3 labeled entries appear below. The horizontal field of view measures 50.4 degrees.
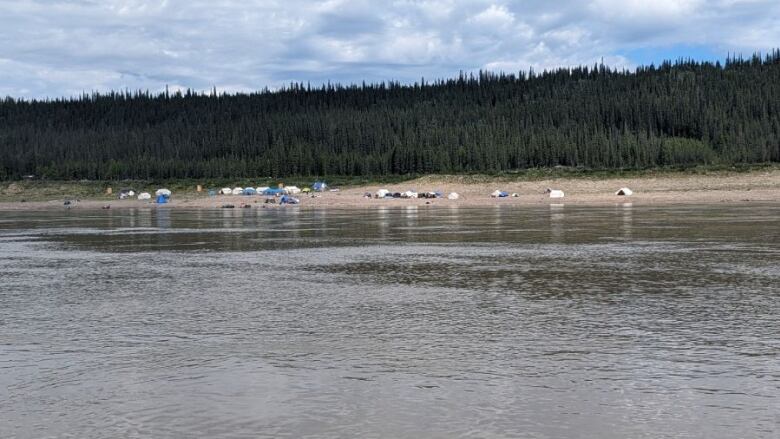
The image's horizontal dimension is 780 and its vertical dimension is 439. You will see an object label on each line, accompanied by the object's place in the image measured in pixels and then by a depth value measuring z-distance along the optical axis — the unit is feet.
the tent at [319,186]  439.22
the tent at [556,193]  313.53
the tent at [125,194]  443.20
